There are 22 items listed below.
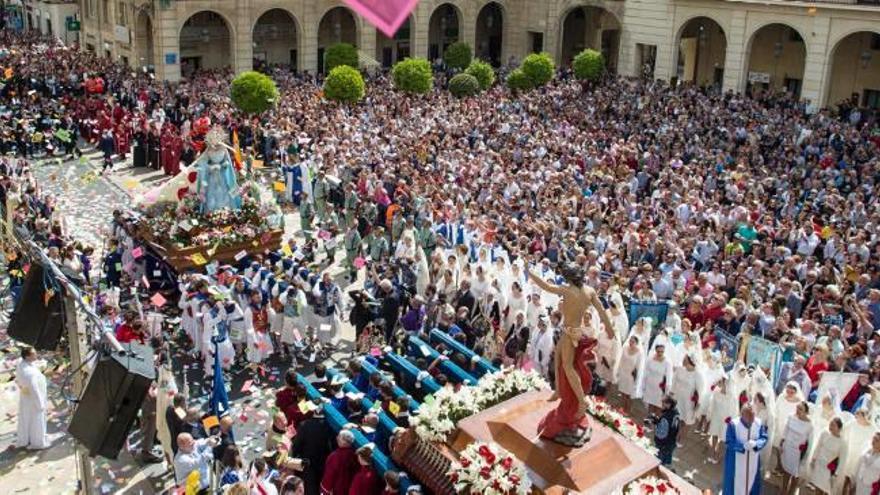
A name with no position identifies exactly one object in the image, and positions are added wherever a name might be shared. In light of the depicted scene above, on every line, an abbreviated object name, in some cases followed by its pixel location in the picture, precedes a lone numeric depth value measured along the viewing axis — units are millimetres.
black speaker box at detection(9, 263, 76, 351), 8406
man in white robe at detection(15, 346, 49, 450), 11258
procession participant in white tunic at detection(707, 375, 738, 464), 11141
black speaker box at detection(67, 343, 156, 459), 6930
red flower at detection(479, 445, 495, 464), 8500
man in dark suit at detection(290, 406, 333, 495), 10047
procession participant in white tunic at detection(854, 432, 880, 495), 9523
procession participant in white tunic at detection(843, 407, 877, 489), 9961
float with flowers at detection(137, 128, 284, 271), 15852
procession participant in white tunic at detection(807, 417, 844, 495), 10047
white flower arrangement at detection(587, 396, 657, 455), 9297
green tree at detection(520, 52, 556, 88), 34594
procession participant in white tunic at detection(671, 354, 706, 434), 11523
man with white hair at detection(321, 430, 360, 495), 9523
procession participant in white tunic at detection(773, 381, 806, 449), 10609
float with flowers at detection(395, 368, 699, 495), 8312
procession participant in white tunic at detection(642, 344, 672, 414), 11852
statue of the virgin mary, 16703
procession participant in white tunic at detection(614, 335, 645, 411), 12172
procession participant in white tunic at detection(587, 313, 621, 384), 12441
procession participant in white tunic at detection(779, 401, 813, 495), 10344
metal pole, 7398
